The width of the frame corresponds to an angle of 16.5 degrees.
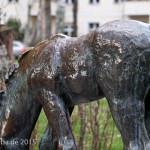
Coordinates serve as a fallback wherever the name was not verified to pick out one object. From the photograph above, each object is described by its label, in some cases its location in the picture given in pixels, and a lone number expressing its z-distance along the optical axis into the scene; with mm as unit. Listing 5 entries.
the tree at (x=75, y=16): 15370
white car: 25281
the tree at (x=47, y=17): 13414
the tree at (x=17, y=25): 29891
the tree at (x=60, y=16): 16530
